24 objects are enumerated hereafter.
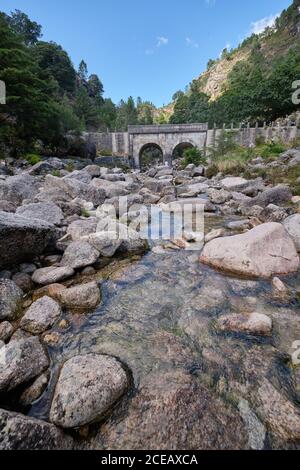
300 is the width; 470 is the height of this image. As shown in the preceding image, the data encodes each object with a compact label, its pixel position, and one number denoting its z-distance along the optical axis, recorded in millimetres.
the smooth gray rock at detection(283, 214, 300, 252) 3916
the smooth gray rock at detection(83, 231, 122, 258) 3775
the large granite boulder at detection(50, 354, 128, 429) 1476
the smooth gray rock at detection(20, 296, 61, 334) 2291
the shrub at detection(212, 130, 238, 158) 20312
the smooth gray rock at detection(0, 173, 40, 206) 5801
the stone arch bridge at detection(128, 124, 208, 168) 31391
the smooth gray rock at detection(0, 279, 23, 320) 2395
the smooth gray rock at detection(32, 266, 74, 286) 3021
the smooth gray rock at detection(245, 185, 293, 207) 6457
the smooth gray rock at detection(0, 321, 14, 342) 2141
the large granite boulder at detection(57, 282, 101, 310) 2691
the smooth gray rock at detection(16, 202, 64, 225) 4476
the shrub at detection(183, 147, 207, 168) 22500
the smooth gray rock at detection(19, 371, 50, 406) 1666
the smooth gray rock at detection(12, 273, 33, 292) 2931
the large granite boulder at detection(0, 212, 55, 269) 2898
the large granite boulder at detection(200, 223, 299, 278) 3316
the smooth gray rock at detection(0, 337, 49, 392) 1643
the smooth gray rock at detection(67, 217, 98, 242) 4199
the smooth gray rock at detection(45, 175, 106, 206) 6996
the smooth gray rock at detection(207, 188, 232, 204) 8011
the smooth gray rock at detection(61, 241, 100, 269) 3386
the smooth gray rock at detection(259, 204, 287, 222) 5211
